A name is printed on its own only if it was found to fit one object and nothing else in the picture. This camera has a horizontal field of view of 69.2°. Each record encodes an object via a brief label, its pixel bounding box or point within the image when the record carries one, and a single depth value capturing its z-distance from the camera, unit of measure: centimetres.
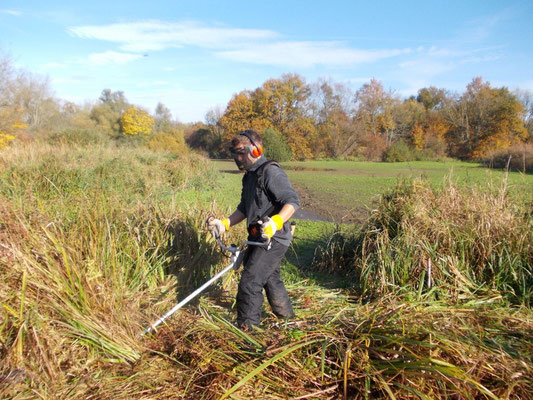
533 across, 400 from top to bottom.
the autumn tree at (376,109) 4538
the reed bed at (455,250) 405
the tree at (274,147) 2669
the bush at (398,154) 3594
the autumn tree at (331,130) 4166
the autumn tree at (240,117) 3753
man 318
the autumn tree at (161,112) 6530
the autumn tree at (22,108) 1915
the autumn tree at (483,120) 3528
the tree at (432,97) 5109
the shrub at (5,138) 1831
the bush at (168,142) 2552
